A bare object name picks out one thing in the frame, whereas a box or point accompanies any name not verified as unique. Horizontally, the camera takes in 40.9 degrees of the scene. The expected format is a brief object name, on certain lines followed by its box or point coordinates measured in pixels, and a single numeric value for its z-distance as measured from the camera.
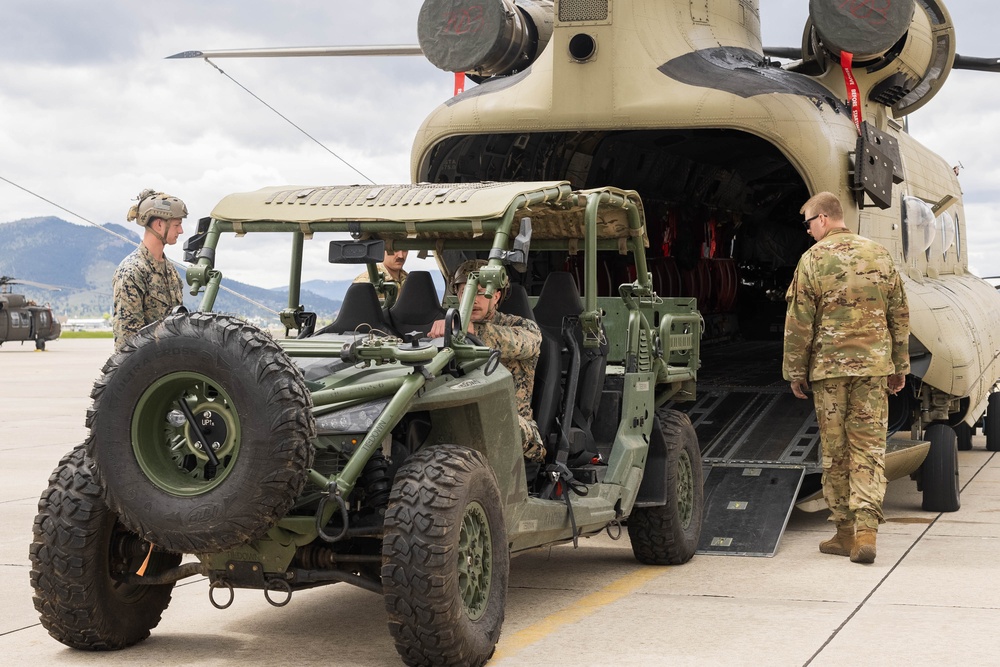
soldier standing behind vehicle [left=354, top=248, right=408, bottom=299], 9.52
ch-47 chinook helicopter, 9.08
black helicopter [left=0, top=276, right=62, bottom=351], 40.03
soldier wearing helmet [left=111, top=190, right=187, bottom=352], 7.34
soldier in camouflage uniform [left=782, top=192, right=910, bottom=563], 7.74
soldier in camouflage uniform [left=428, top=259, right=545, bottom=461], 6.10
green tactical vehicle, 4.62
